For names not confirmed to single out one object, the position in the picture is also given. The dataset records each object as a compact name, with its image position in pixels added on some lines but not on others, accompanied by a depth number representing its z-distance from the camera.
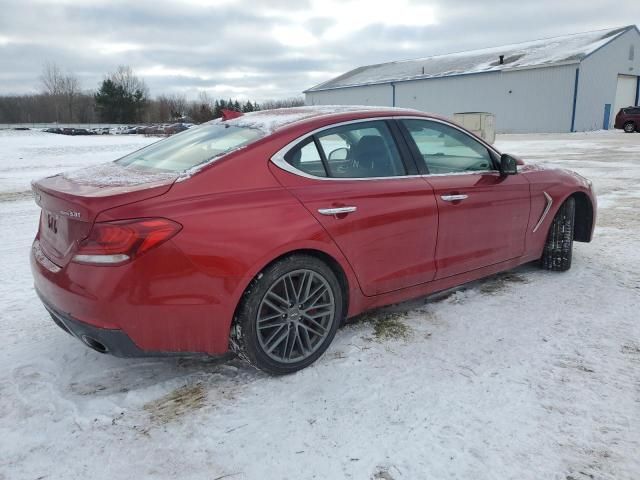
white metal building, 33.28
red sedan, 2.44
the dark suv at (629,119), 29.58
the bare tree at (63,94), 82.31
